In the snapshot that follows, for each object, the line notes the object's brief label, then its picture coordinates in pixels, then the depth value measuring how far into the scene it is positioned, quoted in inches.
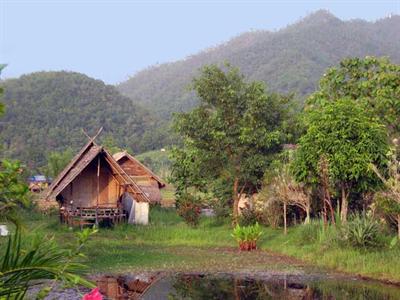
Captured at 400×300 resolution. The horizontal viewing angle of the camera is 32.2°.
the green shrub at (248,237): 758.5
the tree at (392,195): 564.1
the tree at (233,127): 895.7
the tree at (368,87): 797.2
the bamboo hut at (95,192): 956.6
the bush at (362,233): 622.5
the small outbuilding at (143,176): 1302.9
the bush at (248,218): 905.5
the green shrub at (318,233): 665.6
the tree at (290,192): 797.9
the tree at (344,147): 693.9
